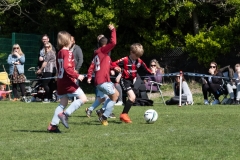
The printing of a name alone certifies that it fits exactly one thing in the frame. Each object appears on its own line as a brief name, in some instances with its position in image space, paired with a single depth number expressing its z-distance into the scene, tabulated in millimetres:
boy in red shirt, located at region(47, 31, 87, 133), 11328
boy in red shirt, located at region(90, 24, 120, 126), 12836
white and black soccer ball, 13062
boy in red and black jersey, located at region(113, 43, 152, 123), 14070
